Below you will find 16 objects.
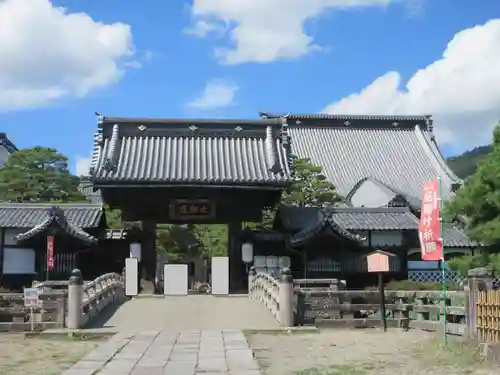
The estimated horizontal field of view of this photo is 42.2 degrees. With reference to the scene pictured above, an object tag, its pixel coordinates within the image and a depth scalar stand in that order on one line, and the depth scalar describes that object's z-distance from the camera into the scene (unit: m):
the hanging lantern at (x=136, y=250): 26.47
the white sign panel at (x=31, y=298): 15.60
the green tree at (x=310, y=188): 36.40
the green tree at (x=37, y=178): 38.24
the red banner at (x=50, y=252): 25.50
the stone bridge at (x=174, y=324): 10.60
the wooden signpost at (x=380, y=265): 17.27
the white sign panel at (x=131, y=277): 25.06
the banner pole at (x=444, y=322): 13.56
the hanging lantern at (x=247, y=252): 26.83
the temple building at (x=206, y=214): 26.31
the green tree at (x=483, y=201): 18.56
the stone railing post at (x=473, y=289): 12.94
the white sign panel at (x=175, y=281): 25.79
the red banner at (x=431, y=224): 13.54
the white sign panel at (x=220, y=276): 25.89
